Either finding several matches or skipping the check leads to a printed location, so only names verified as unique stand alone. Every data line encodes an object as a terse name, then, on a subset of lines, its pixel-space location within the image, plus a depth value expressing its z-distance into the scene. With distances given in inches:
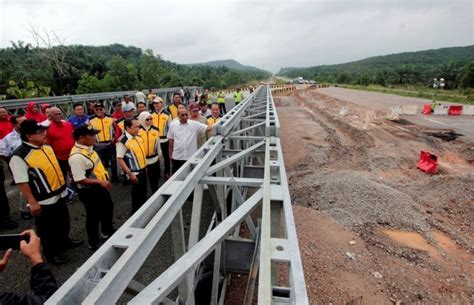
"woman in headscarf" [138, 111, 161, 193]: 180.2
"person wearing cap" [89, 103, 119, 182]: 223.5
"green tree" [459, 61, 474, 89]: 1593.3
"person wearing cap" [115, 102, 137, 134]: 224.0
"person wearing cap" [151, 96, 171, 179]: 231.9
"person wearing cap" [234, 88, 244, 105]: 629.9
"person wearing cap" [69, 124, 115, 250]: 132.6
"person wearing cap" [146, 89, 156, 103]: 473.7
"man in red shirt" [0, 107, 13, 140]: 185.6
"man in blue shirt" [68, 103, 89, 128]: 227.1
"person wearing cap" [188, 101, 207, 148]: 202.7
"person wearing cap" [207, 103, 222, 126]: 257.0
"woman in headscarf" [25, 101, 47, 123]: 234.7
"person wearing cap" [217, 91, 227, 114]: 580.6
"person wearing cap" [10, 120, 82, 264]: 120.6
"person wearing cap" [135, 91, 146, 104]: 408.5
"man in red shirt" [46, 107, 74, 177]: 185.9
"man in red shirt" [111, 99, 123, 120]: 271.1
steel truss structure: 44.4
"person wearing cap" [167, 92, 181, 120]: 276.7
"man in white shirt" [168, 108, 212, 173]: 187.0
